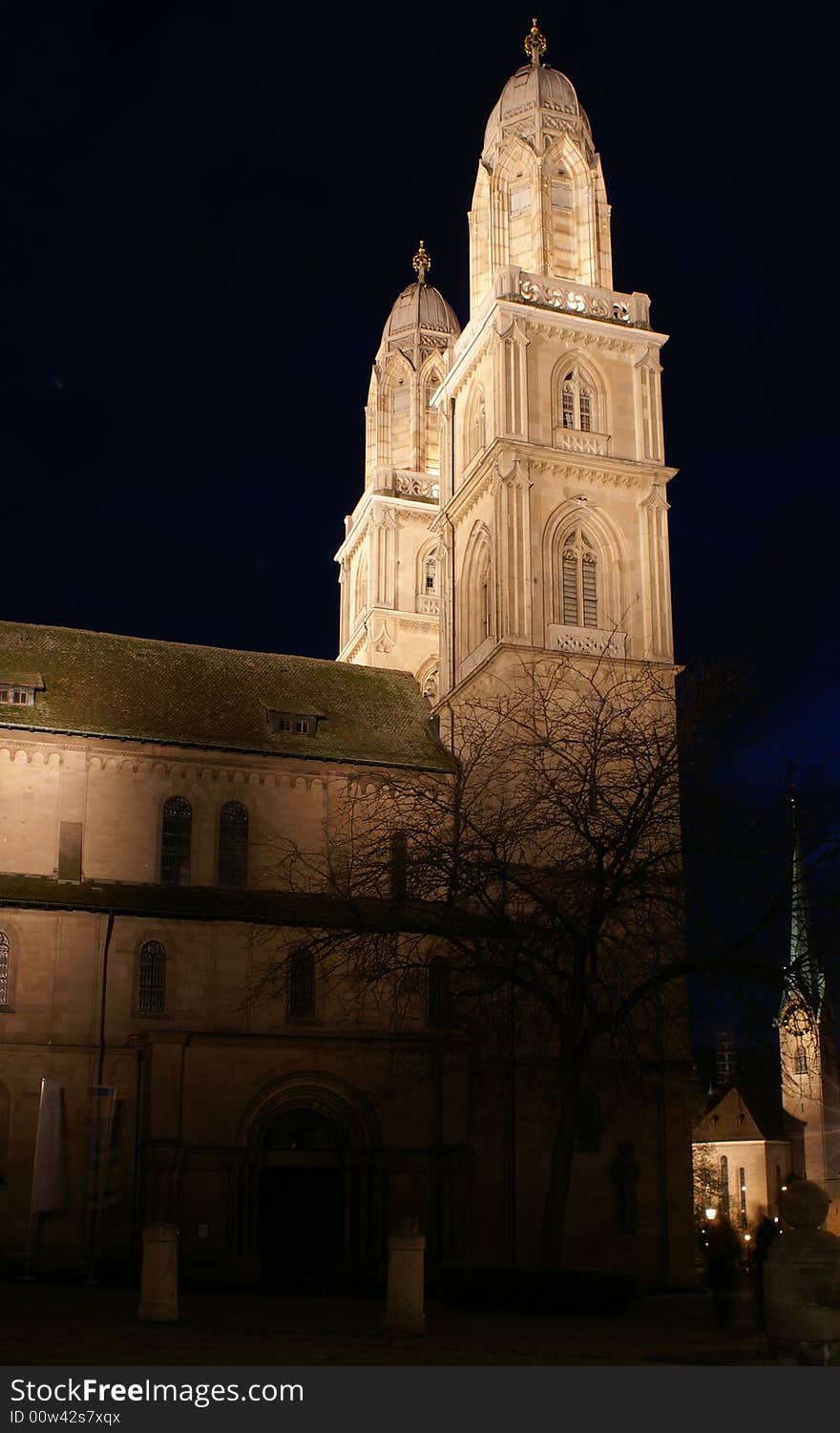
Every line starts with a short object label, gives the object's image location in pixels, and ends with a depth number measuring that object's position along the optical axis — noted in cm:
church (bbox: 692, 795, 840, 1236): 8750
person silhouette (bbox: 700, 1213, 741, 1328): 2520
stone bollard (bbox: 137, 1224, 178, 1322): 2330
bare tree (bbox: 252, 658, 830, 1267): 2888
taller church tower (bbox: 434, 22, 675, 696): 4978
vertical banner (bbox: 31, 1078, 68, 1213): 3503
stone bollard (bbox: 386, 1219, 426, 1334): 2191
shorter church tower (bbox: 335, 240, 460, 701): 6206
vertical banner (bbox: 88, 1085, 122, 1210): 3781
